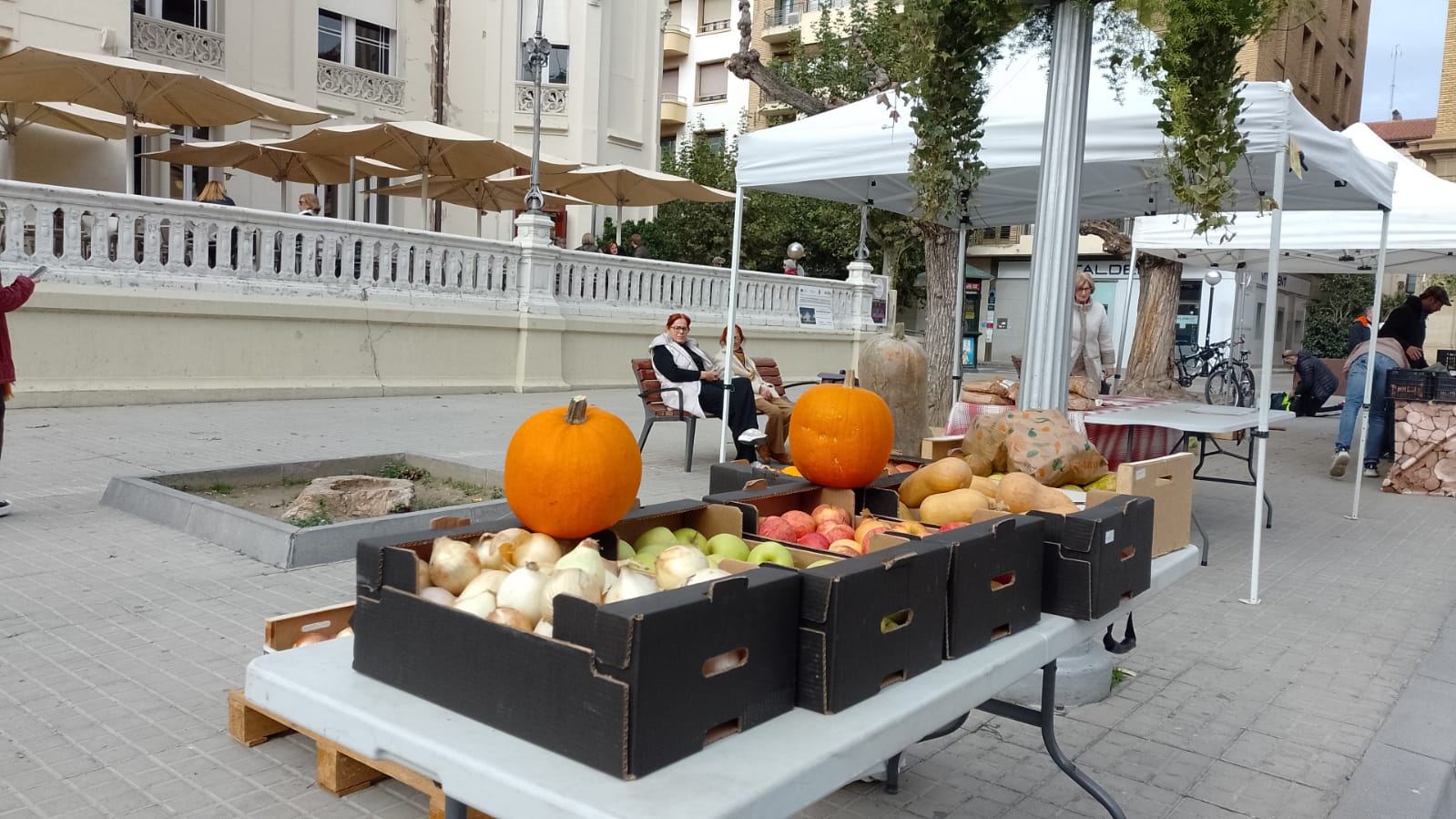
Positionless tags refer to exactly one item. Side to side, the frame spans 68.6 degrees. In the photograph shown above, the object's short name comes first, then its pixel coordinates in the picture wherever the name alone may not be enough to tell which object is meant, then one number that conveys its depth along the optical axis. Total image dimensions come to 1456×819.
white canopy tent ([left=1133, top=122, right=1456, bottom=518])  10.79
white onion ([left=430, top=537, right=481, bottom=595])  1.93
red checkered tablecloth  7.09
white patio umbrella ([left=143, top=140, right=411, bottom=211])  17.14
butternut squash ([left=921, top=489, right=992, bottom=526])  2.72
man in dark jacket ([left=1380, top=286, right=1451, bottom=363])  11.77
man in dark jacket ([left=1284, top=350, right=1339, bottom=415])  15.52
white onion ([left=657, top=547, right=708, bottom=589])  1.97
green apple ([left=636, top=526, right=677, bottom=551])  2.45
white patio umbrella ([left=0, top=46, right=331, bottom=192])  12.66
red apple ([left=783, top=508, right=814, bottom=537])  2.60
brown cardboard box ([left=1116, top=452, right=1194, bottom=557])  3.13
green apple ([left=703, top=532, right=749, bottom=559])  2.29
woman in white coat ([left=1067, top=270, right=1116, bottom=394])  9.37
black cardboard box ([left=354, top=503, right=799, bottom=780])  1.43
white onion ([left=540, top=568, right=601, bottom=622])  1.80
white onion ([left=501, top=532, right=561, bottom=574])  2.14
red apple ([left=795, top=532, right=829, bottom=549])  2.43
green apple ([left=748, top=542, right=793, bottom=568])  2.18
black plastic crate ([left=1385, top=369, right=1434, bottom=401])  10.09
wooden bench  9.10
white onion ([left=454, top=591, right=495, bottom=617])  1.79
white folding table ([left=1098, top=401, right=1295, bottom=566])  6.52
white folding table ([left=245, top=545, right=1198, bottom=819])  1.40
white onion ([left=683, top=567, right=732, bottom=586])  1.84
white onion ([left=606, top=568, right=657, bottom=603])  1.83
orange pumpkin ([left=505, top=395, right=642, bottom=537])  2.28
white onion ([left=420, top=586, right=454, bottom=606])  1.85
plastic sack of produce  3.55
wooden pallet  2.48
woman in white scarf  9.03
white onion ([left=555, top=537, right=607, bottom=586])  1.94
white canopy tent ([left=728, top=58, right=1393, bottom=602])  5.69
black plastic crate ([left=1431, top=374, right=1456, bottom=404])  10.02
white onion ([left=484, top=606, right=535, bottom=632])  1.73
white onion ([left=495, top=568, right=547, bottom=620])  1.81
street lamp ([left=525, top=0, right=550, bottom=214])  14.94
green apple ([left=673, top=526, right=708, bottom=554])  2.45
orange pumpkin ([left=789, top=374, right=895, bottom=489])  2.93
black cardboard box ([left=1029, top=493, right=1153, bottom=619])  2.31
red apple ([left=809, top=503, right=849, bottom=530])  2.67
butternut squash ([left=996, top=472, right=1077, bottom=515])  2.92
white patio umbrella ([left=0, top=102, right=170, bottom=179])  16.22
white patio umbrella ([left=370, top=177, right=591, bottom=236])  20.23
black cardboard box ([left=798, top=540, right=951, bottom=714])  1.68
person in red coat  6.08
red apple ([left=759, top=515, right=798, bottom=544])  2.57
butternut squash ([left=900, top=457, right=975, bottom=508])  3.00
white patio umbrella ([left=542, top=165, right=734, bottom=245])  18.83
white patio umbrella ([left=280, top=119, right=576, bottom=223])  15.49
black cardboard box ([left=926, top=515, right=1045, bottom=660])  2.00
